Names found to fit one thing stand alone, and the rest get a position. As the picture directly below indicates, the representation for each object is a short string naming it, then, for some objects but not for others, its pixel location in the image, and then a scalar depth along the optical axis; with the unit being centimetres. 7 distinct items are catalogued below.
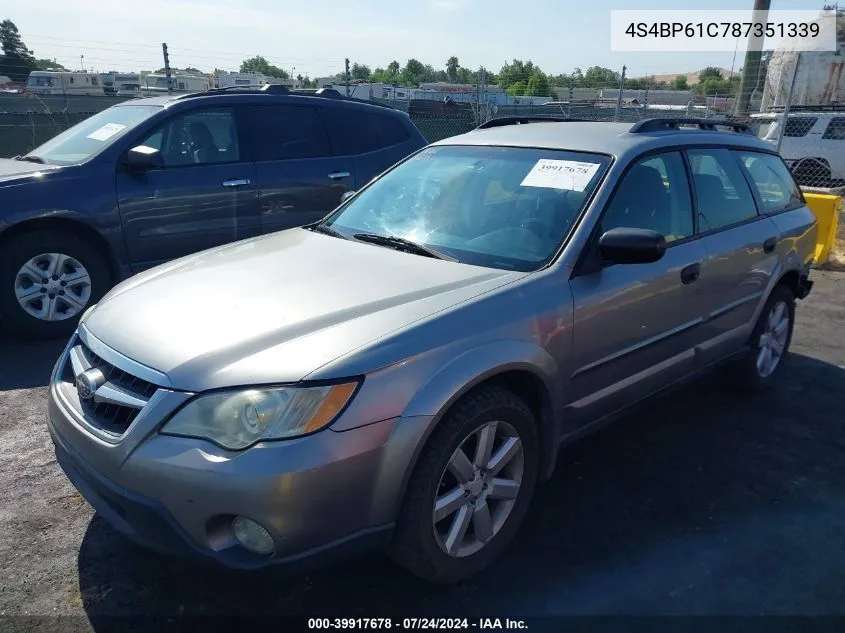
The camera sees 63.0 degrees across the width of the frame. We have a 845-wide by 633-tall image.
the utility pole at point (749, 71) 1596
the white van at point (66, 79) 2909
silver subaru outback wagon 215
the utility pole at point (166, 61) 1091
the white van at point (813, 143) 1389
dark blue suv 509
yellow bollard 841
